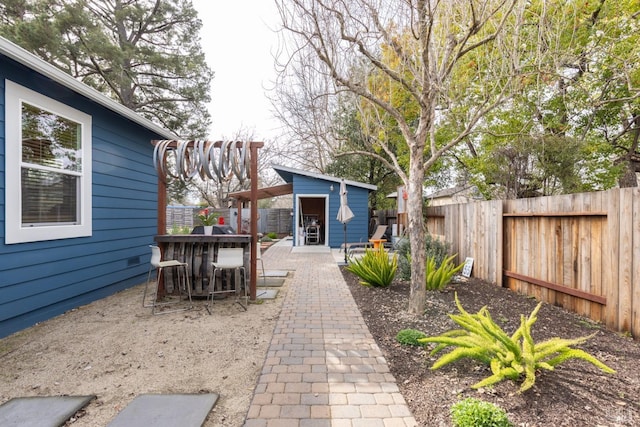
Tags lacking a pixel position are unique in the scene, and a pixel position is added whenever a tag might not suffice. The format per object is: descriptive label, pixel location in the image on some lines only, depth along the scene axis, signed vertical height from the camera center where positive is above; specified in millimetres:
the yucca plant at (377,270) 5094 -899
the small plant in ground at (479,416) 1663 -1108
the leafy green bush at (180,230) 10223 -454
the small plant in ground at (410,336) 2926 -1173
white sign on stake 5867 -963
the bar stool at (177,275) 4168 -895
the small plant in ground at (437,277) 4688 -925
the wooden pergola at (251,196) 4457 +332
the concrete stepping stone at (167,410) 1857 -1264
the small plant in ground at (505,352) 1948 -937
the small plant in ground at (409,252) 5617 -687
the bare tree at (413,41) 3389 +2161
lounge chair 10068 -659
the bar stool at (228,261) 4237 -619
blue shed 11266 +581
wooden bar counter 4637 -611
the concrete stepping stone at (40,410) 1887 -1279
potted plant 5164 -87
